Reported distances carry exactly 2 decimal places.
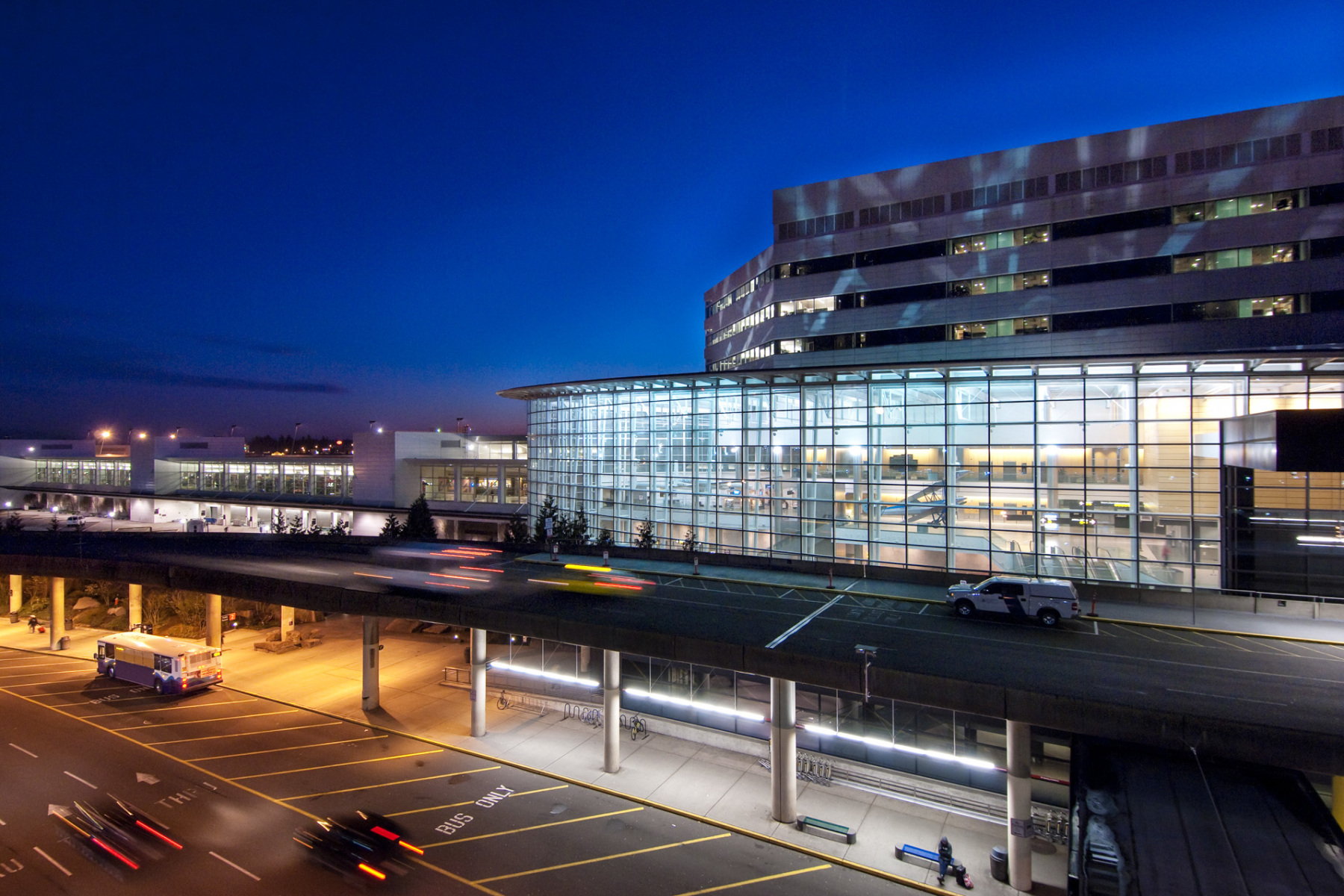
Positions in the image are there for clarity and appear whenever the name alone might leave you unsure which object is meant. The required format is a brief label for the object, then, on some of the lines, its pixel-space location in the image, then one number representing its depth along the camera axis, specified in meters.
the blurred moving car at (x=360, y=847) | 13.52
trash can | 13.34
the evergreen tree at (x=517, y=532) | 39.69
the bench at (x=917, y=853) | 13.95
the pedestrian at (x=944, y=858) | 13.35
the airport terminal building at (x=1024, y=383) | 24.17
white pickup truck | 18.23
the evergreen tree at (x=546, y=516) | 37.86
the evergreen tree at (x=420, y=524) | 42.38
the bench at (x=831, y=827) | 14.77
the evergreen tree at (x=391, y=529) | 43.12
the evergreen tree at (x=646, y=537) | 34.62
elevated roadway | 11.48
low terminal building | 55.97
